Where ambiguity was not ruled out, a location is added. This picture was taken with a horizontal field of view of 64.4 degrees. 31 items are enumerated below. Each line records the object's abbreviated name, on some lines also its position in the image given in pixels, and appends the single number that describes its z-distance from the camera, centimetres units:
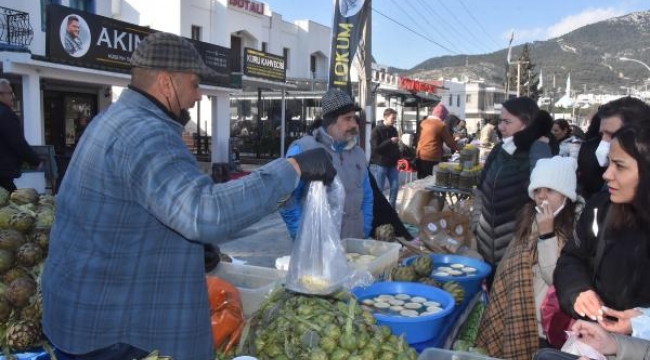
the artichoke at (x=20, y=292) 248
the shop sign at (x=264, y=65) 1661
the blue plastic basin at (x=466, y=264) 298
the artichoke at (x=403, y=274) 294
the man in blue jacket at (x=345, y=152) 339
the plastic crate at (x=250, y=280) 251
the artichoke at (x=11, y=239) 270
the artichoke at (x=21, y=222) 285
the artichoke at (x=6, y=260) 264
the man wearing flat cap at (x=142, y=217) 148
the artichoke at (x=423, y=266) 308
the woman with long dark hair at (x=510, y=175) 373
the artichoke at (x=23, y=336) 223
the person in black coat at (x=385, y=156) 962
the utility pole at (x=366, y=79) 916
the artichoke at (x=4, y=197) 311
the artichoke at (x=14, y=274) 262
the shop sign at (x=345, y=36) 883
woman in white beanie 274
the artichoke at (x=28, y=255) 272
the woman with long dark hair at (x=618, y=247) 199
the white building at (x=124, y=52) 1139
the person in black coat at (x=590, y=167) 419
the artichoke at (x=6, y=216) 285
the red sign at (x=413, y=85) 2251
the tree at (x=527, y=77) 7265
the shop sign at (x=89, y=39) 1097
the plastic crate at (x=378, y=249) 310
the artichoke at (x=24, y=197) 316
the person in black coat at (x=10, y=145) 525
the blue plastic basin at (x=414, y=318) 219
